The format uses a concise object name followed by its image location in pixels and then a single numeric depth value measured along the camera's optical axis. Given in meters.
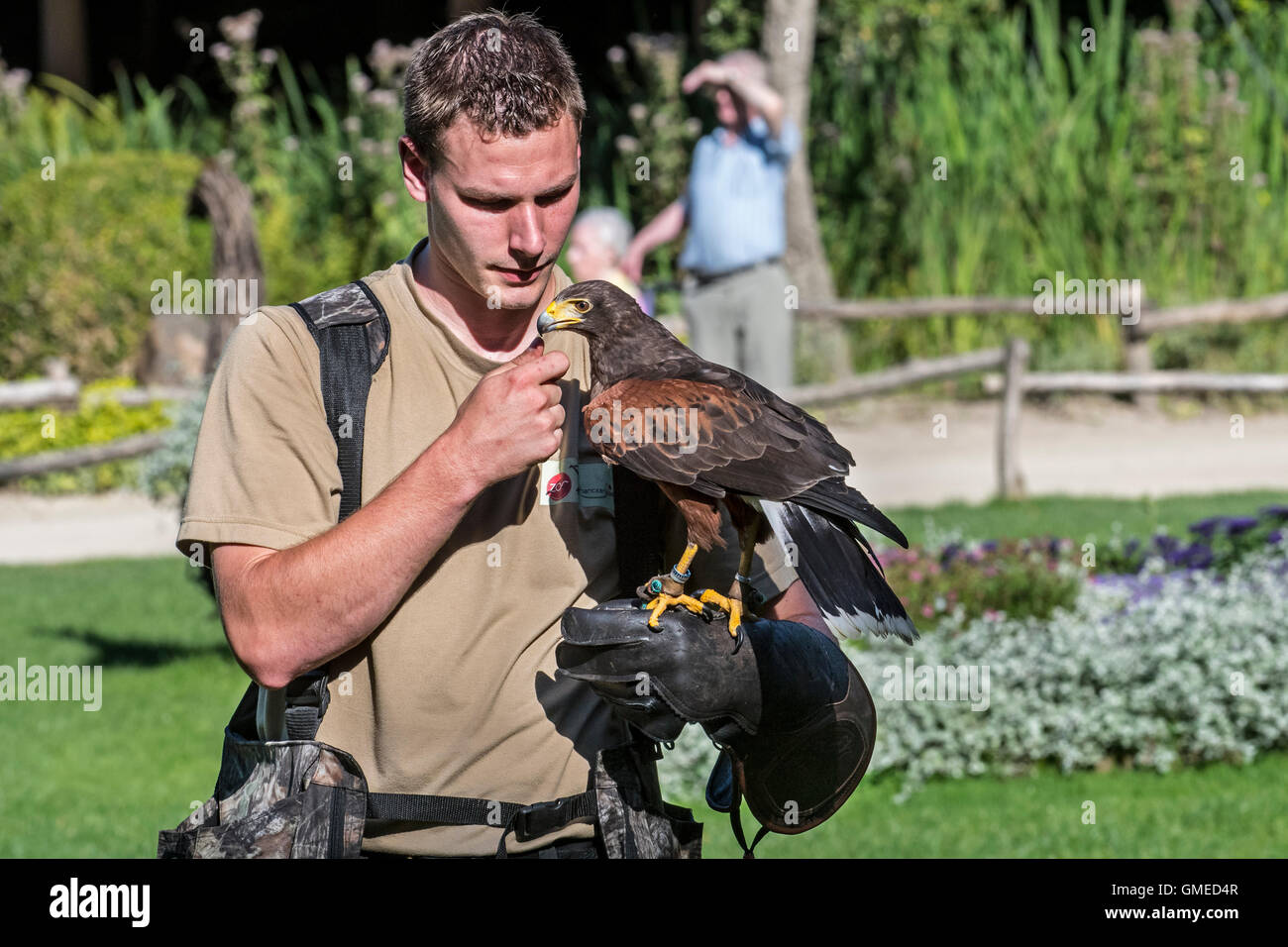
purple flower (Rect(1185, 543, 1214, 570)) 8.49
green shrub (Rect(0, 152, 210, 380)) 14.34
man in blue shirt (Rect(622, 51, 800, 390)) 10.69
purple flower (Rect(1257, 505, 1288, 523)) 8.42
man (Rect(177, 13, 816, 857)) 2.36
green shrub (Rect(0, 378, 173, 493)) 12.75
